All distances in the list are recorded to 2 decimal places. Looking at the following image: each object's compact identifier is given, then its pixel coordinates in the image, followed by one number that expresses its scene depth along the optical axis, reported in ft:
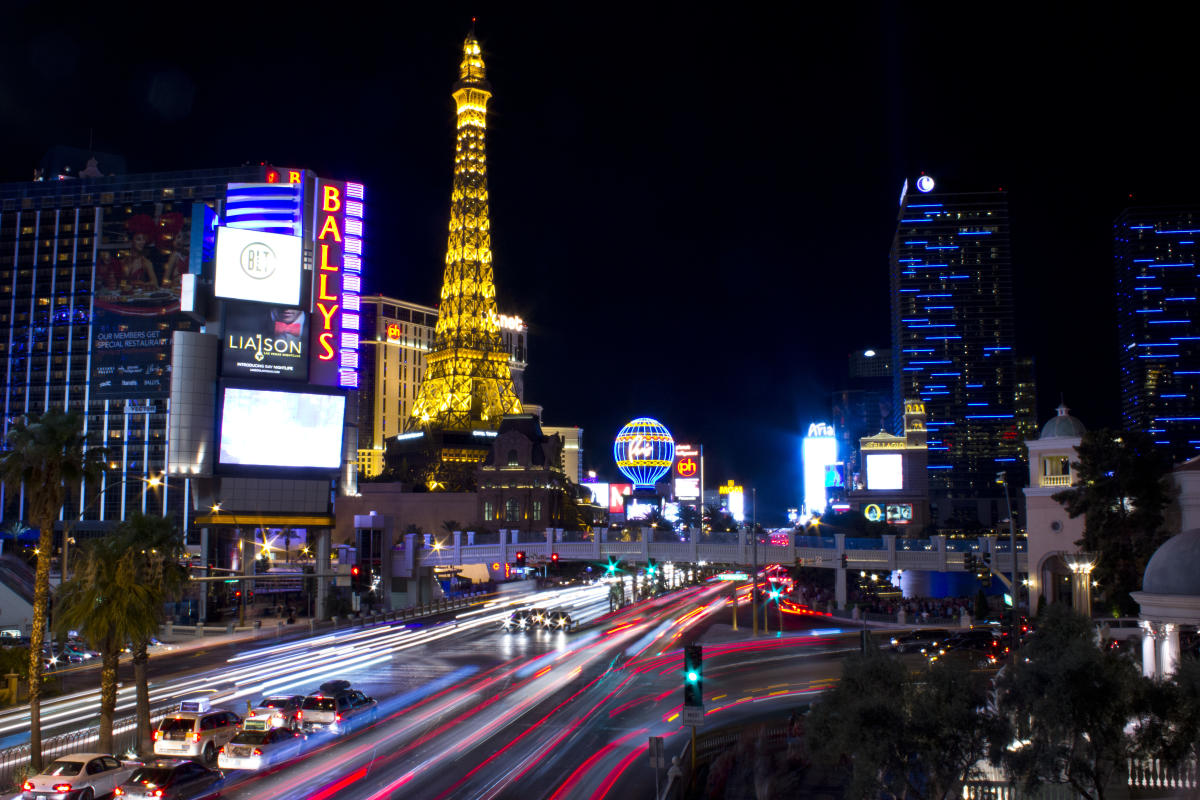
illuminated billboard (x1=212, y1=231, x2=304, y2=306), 247.70
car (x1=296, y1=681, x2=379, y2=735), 100.63
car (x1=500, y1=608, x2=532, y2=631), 191.83
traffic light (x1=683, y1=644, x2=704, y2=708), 83.15
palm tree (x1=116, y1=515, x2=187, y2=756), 94.94
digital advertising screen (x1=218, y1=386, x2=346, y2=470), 244.42
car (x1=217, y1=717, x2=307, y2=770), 86.33
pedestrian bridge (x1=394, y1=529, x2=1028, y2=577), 180.96
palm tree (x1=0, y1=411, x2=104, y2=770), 96.89
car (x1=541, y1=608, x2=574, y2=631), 191.21
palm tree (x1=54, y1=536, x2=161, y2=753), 92.84
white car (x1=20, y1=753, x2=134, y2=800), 71.77
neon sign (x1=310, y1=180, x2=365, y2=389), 264.93
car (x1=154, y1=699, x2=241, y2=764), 88.48
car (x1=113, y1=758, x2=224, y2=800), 72.54
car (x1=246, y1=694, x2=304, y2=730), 98.58
